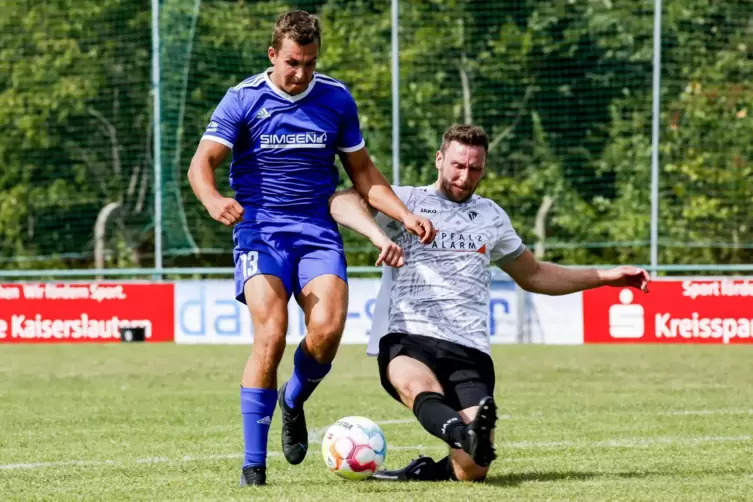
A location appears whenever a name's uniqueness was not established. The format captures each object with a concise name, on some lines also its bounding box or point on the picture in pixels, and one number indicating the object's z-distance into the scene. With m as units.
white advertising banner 35.75
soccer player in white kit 12.98
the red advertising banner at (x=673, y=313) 34.78
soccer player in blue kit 12.53
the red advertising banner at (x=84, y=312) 36.81
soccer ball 12.73
